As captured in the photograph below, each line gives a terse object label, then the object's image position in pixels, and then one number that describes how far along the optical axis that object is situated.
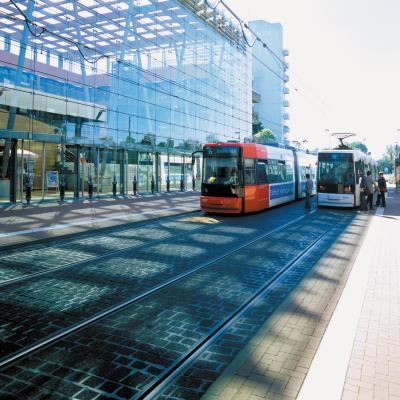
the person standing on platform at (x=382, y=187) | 19.80
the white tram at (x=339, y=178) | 18.98
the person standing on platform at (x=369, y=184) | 18.25
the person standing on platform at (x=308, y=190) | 18.52
